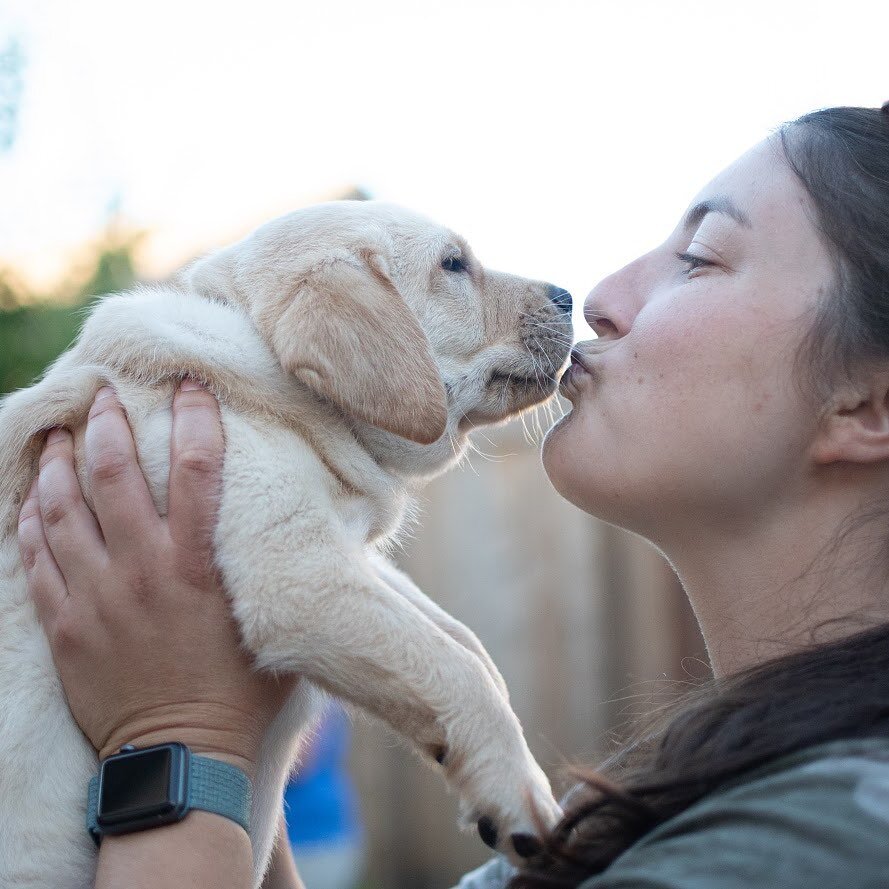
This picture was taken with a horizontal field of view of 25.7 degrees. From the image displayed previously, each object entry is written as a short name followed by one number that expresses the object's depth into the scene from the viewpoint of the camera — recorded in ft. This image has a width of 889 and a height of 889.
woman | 2.90
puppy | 2.94
